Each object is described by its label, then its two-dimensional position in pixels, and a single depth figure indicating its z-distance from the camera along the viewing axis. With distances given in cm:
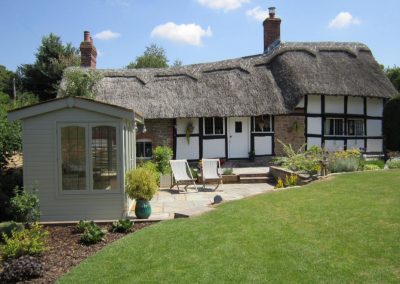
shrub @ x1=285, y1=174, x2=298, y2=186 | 1023
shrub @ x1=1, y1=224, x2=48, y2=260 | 526
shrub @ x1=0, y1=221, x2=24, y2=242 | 645
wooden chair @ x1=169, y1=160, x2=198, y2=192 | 1092
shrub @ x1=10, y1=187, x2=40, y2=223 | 677
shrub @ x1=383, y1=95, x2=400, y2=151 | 1689
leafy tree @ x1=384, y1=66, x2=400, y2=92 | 2464
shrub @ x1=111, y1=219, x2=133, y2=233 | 654
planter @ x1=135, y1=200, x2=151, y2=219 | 730
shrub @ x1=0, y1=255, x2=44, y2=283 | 470
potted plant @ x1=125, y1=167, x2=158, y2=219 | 728
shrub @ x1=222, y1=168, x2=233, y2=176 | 1291
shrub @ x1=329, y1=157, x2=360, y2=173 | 1060
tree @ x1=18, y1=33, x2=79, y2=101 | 2727
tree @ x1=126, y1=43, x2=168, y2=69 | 4344
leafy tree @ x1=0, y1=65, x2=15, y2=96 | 3128
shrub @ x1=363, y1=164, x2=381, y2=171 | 1108
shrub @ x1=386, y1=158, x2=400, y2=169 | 1128
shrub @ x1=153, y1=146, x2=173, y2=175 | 1227
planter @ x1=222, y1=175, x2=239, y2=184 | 1275
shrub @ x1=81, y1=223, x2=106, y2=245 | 599
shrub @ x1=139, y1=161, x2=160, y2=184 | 1110
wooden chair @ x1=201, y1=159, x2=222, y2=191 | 1148
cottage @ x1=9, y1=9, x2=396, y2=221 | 1634
